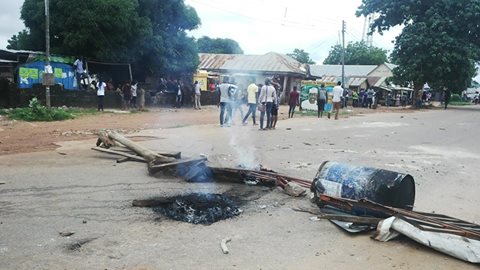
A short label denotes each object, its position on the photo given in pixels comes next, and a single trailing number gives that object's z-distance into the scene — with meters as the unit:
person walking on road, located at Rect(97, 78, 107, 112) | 18.72
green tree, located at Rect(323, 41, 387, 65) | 62.41
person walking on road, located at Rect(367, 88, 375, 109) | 33.81
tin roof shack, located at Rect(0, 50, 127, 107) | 17.23
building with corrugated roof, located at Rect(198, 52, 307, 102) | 32.06
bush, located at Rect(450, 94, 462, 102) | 61.07
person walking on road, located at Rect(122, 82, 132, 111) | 20.97
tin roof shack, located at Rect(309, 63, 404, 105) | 41.88
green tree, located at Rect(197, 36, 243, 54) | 50.41
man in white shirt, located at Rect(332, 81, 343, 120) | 18.71
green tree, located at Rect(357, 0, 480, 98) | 31.12
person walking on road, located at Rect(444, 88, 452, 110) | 36.22
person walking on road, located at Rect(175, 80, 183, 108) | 23.81
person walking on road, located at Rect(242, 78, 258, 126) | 14.55
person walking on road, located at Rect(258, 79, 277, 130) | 13.79
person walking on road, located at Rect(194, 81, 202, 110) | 23.61
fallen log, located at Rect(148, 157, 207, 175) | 6.77
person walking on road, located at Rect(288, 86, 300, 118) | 19.17
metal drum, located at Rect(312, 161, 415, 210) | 4.94
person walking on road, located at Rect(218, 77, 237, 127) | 13.78
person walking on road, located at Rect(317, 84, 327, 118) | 19.99
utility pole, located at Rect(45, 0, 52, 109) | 14.98
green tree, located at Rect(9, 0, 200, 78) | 19.73
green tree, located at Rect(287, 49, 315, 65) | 61.84
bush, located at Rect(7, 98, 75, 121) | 14.52
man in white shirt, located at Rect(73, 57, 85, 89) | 20.05
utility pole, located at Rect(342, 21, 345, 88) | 36.33
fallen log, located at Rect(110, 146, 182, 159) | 7.71
